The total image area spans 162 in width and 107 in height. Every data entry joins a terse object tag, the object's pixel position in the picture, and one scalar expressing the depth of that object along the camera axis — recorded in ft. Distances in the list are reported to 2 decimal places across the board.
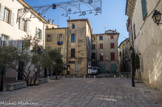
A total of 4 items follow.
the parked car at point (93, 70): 89.29
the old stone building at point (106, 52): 108.17
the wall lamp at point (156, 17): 18.92
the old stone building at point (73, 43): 85.35
